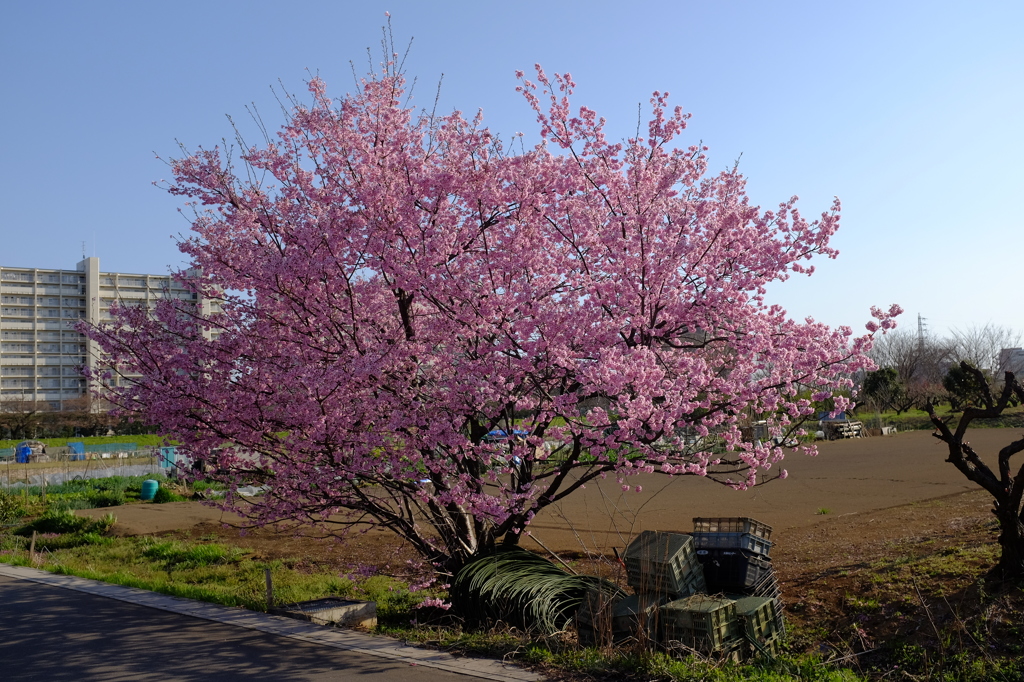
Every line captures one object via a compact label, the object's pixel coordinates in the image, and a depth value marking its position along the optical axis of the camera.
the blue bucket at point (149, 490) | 24.30
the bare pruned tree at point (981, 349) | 64.12
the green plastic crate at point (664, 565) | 6.48
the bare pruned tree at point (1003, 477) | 7.32
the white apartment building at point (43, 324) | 99.06
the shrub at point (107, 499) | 23.19
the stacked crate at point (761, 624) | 6.16
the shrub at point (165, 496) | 24.17
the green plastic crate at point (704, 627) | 5.95
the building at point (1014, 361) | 60.59
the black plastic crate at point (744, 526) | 7.22
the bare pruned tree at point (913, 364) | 50.72
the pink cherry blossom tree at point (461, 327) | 7.35
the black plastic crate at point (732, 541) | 6.83
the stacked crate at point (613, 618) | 6.28
